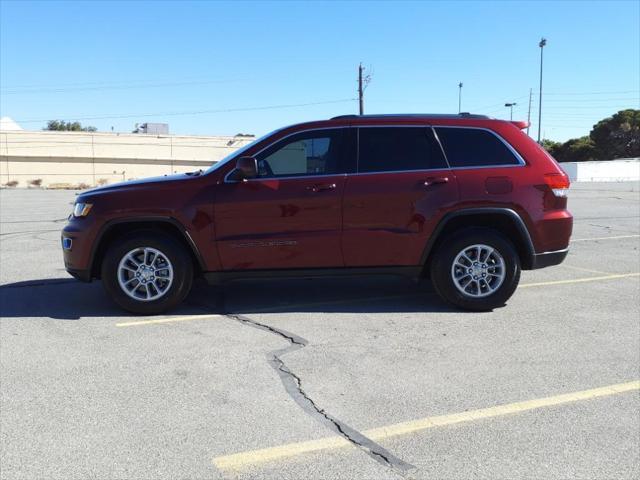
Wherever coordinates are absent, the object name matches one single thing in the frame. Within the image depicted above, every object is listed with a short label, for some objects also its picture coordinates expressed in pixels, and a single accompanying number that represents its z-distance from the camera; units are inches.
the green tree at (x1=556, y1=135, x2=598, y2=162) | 2763.5
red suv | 224.1
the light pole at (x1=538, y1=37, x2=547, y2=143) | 2081.3
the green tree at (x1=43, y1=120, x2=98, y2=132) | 4062.5
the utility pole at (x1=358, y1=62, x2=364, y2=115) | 1958.7
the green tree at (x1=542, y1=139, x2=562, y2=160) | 3011.8
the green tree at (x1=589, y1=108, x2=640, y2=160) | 2645.2
